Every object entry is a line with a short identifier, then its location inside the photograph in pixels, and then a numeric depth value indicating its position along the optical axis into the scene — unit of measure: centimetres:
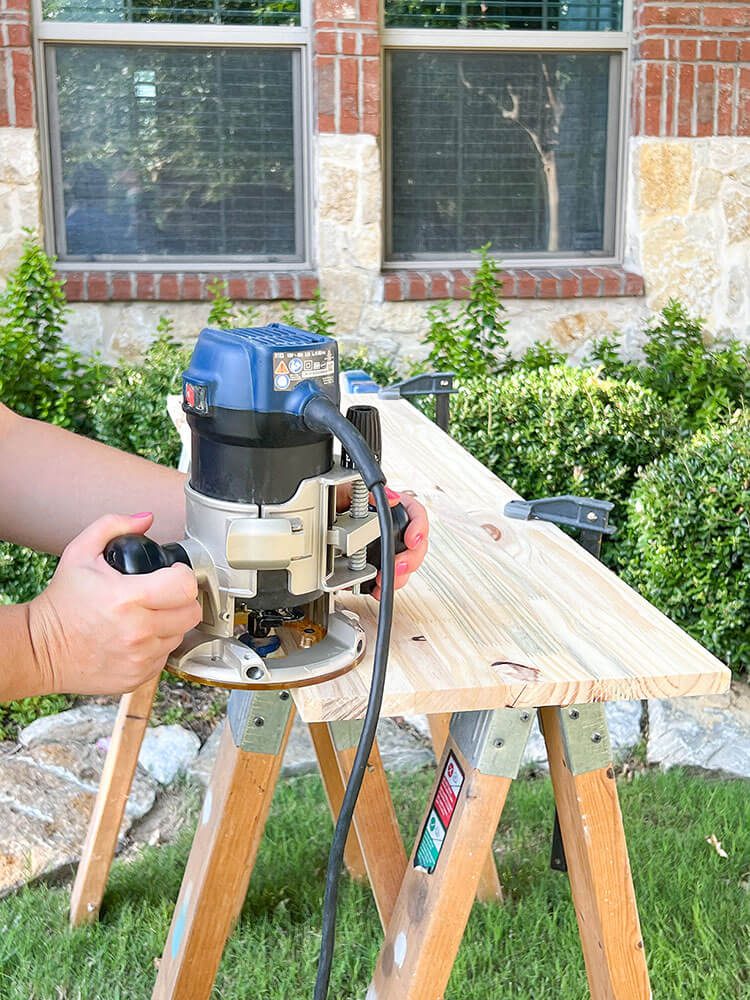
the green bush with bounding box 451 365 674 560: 373
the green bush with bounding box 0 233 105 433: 404
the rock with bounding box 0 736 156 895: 256
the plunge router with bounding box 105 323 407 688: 117
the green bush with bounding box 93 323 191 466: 395
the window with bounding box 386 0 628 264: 477
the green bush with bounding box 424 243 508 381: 440
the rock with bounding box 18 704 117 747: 307
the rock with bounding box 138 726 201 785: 296
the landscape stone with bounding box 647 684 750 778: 300
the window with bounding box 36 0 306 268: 456
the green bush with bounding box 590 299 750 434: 428
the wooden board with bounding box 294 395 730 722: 123
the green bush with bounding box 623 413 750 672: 314
